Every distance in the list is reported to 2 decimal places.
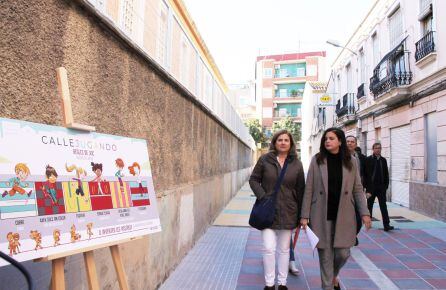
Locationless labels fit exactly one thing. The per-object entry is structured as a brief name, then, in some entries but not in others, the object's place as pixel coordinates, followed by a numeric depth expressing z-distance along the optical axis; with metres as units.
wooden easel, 2.11
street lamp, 18.91
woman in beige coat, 3.71
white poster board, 1.71
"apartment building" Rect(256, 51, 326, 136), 52.53
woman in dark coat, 3.89
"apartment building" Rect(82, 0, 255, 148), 3.42
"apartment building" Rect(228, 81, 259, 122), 54.51
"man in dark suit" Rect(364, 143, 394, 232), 7.51
